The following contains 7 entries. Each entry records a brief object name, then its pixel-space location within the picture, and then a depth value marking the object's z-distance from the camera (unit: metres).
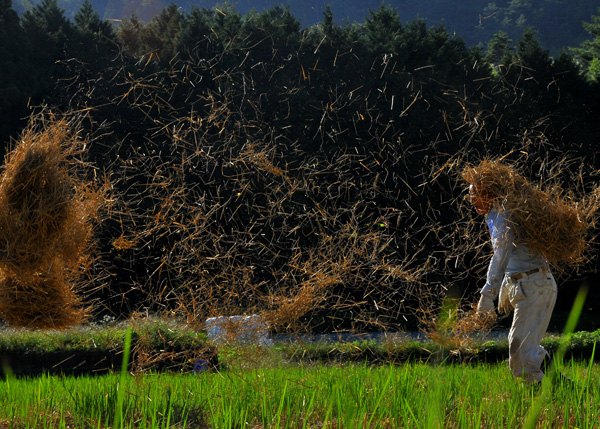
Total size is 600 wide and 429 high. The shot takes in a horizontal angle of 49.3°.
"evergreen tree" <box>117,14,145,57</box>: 28.19
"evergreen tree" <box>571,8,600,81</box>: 26.55
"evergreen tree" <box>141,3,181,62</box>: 25.15
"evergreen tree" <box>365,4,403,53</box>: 23.10
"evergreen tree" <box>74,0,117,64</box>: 21.73
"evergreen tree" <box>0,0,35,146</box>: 20.56
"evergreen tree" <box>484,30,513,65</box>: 26.65
